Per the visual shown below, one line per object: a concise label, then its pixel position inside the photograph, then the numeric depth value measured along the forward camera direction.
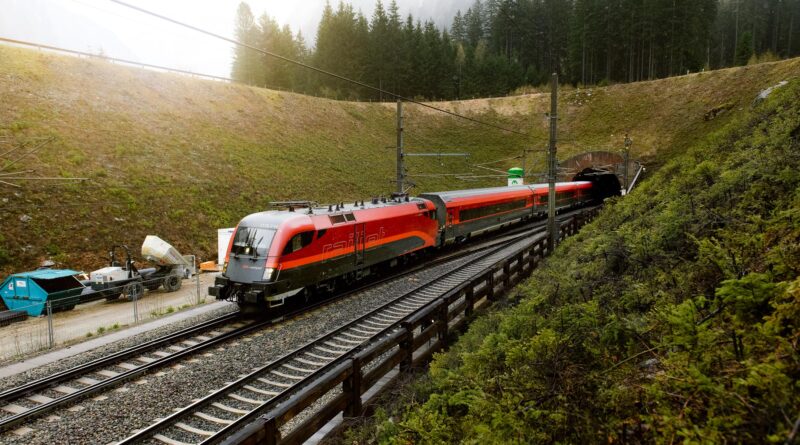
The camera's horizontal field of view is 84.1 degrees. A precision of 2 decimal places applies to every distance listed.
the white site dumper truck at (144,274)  17.48
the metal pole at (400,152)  21.11
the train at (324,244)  12.94
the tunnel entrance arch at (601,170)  46.09
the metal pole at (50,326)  11.86
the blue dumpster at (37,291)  15.74
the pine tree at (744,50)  69.31
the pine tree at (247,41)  61.84
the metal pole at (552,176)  17.23
